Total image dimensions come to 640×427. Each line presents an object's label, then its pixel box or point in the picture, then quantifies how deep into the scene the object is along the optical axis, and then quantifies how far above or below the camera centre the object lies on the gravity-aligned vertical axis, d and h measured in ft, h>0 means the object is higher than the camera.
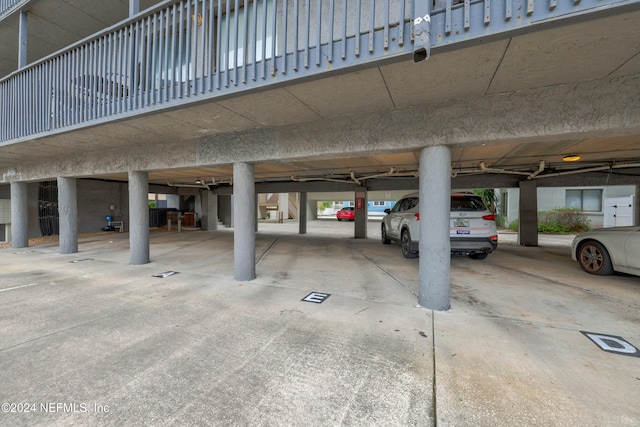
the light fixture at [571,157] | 19.89 +3.96
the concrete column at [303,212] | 47.88 -0.43
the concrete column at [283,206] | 81.84 +1.43
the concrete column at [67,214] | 23.56 -0.13
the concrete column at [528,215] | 32.55 -0.89
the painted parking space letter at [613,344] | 7.77 -4.36
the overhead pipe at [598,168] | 22.95 +3.76
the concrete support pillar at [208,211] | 50.85 +0.04
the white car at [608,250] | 14.70 -2.69
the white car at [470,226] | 18.80 -1.26
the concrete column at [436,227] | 10.96 -0.77
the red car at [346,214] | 81.76 -1.34
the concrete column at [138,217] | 19.57 -0.39
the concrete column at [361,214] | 40.04 -0.69
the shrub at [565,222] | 45.33 -2.54
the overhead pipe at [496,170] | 23.28 +3.92
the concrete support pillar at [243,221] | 15.39 -0.61
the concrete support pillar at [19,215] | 27.50 -0.22
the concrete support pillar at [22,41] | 19.25 +12.87
